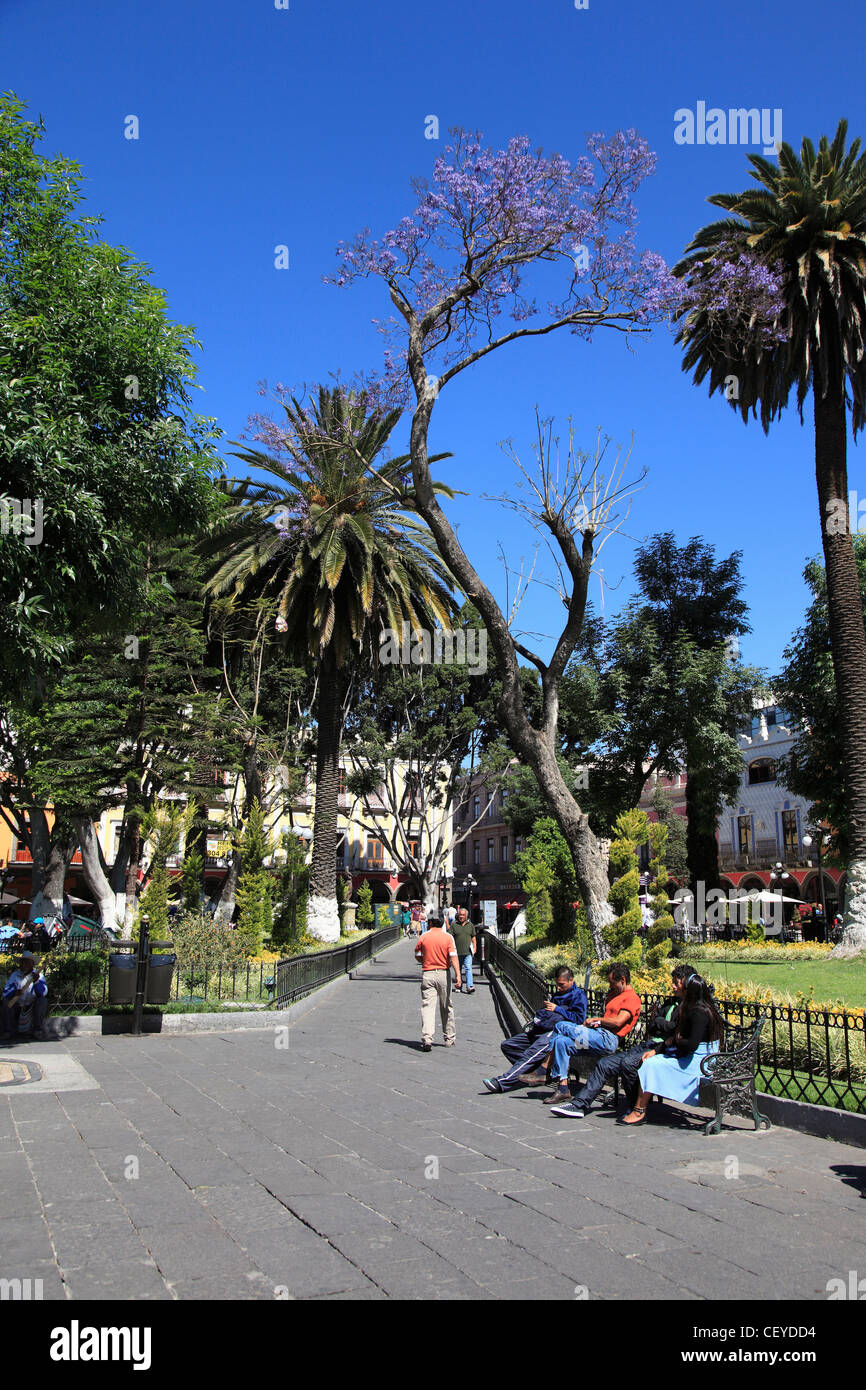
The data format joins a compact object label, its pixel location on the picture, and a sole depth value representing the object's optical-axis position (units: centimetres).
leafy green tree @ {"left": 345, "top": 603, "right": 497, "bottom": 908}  3838
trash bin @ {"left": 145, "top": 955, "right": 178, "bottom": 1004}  1263
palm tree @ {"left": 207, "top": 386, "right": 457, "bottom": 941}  2447
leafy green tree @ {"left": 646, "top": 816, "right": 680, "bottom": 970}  1339
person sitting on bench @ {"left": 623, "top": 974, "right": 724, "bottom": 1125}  780
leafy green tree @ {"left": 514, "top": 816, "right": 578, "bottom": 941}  2405
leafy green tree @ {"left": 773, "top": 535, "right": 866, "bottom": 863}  2695
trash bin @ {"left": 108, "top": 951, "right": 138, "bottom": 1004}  1241
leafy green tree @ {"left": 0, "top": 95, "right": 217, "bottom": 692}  908
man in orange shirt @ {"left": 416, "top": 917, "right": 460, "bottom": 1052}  1169
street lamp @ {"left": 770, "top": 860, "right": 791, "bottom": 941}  4480
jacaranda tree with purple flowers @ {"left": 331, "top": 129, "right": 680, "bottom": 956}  1279
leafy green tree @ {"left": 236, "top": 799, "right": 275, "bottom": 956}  2042
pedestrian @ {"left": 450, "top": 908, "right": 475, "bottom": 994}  2089
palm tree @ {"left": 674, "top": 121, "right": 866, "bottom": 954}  1995
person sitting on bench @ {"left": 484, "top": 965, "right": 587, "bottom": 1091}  929
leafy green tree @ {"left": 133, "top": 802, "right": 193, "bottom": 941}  1739
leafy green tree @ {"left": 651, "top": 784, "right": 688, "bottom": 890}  5600
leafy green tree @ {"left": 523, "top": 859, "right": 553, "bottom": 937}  2719
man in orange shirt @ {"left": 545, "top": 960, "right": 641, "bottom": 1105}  882
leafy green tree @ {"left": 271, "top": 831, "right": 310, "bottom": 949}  2288
